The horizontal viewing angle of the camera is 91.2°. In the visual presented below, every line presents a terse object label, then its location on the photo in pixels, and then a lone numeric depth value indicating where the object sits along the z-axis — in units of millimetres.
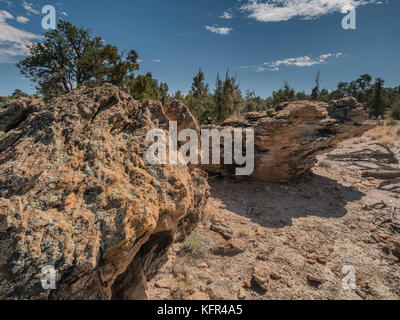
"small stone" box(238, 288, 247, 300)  3289
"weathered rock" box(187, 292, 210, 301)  3142
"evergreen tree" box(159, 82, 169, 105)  20922
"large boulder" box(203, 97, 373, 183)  7527
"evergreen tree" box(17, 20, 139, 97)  12766
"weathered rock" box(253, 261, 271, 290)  3547
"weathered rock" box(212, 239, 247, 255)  4367
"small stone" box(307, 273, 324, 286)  3717
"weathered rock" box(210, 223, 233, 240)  4892
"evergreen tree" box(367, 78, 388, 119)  27144
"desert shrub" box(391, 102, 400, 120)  26759
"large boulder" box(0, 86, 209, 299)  1763
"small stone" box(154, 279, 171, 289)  3354
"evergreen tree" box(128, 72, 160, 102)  14938
